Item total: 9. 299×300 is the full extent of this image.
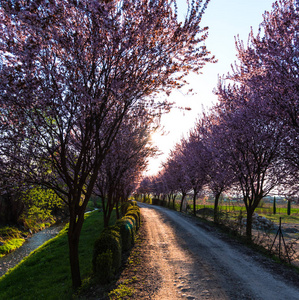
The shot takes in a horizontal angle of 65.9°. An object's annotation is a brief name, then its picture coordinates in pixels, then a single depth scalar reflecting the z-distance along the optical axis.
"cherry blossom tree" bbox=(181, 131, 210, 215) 21.80
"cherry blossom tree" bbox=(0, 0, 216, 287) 5.19
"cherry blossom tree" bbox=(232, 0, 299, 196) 8.83
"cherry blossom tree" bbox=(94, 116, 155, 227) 11.49
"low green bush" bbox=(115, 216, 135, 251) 10.30
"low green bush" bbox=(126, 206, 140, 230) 15.41
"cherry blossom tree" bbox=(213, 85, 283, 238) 12.06
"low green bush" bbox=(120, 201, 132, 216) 22.56
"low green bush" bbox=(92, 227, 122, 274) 7.45
